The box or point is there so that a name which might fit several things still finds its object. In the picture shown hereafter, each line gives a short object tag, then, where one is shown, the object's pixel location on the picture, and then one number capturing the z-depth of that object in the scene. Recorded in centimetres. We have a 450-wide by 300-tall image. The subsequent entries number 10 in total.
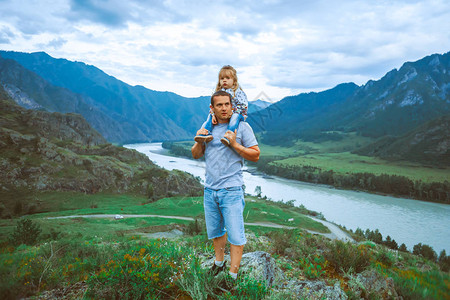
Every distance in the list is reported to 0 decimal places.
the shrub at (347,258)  473
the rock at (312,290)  363
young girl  337
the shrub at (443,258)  3199
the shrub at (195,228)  1679
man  336
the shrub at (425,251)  3275
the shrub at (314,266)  449
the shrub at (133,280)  324
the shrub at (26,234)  1246
